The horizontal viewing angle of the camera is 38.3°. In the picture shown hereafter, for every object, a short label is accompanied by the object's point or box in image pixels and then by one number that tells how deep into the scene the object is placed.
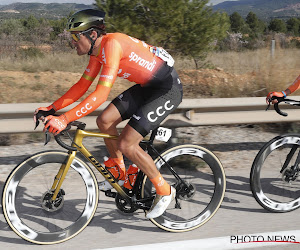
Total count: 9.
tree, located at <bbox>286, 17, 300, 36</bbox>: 72.97
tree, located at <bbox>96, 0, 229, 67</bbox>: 13.78
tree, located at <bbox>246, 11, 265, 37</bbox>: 72.89
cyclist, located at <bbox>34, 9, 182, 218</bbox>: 3.21
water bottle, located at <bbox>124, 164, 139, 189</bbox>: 3.74
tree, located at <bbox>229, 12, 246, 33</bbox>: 68.19
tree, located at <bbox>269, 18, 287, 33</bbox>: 72.00
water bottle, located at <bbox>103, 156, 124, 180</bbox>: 3.72
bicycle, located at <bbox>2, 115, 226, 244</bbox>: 3.42
